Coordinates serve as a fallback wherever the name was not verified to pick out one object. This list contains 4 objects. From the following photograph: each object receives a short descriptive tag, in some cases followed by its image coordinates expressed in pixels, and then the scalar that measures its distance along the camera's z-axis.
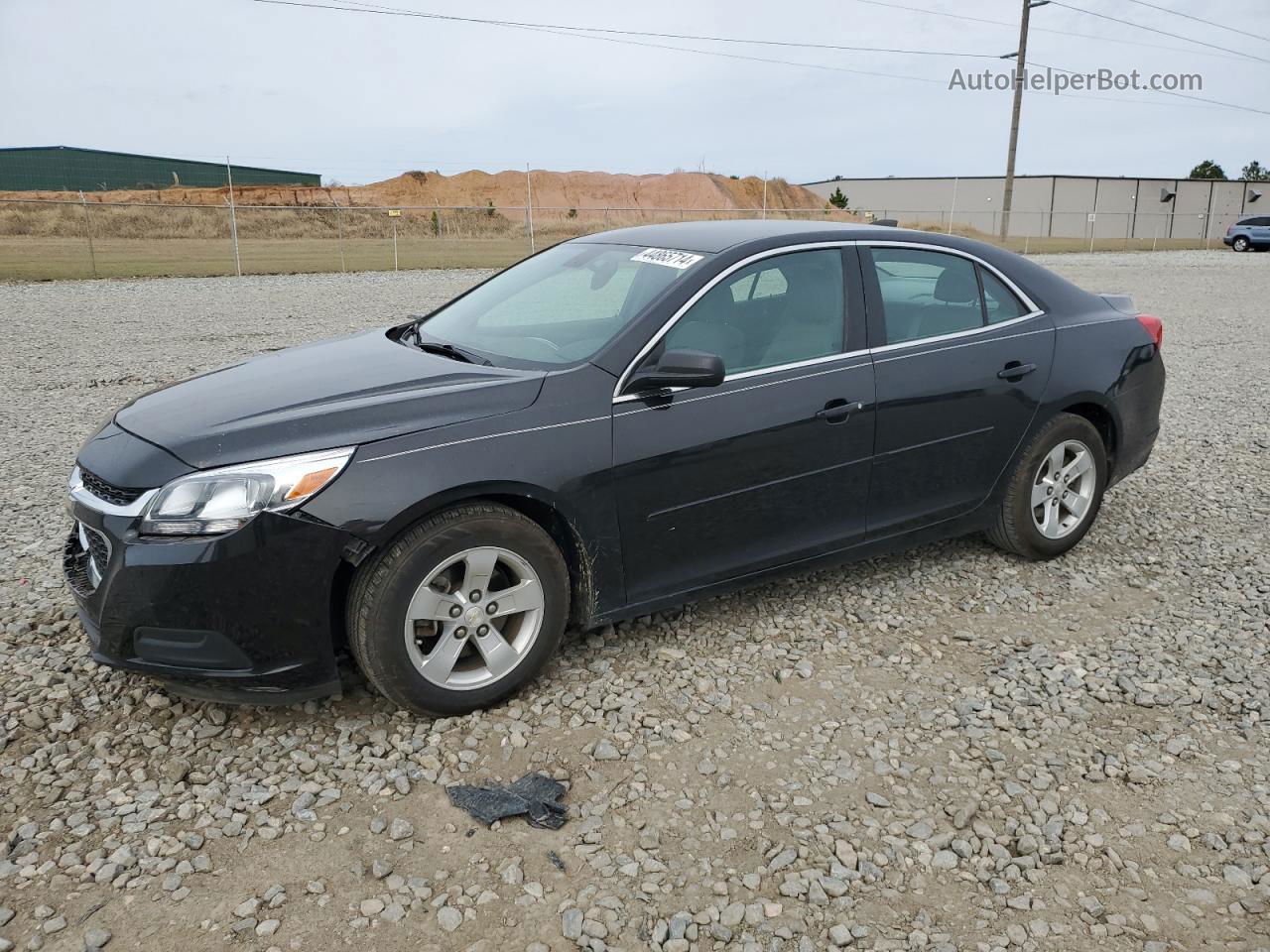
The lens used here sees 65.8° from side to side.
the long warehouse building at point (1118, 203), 68.94
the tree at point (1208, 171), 109.38
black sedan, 3.04
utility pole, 34.03
